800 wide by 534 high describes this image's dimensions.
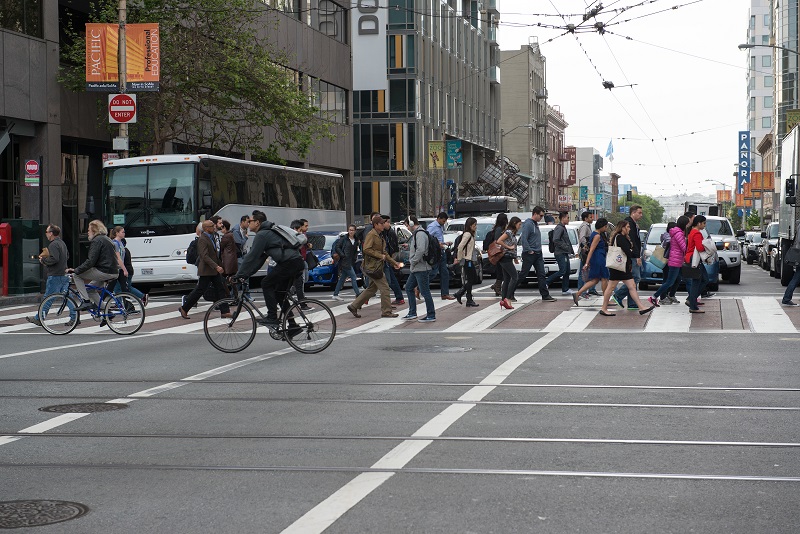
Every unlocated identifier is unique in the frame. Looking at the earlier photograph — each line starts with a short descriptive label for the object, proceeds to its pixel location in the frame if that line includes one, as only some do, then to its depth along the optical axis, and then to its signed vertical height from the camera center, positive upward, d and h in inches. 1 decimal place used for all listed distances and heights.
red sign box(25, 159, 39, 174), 1038.4 +44.7
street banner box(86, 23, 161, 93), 1118.4 +155.3
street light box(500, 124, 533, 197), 3024.1 +101.2
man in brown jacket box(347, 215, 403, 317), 732.9 -28.6
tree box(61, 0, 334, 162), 1275.8 +160.0
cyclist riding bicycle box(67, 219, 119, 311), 668.1 -30.8
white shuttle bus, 1090.1 +9.8
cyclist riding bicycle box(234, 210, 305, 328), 548.4 -23.2
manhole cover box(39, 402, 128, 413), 377.1 -63.8
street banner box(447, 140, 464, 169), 2508.2 +129.5
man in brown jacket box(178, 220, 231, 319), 748.6 -33.3
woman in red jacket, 741.9 -21.2
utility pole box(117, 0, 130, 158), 1102.7 +146.0
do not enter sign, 1088.2 +100.8
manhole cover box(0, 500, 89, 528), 228.4 -60.9
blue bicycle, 661.3 -55.9
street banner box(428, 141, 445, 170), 2449.6 +128.1
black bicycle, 545.3 -52.1
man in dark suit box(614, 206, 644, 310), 781.2 -24.2
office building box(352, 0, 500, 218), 2662.4 +236.3
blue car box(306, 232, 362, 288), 1092.5 -50.3
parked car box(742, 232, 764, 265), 2073.1 -61.6
